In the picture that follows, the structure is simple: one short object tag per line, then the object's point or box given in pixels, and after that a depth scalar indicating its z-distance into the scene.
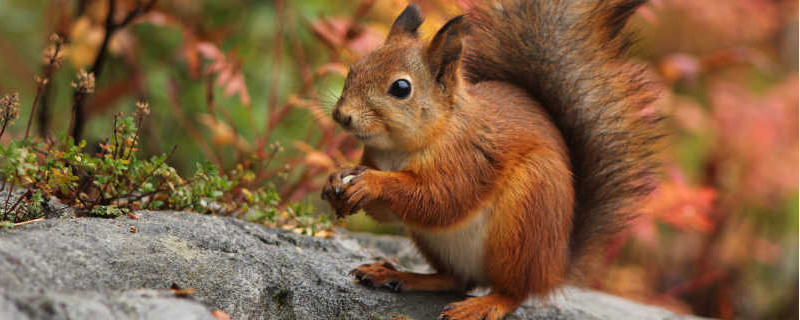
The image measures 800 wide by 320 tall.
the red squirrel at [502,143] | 2.40
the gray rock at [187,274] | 2.32
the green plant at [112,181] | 2.38
